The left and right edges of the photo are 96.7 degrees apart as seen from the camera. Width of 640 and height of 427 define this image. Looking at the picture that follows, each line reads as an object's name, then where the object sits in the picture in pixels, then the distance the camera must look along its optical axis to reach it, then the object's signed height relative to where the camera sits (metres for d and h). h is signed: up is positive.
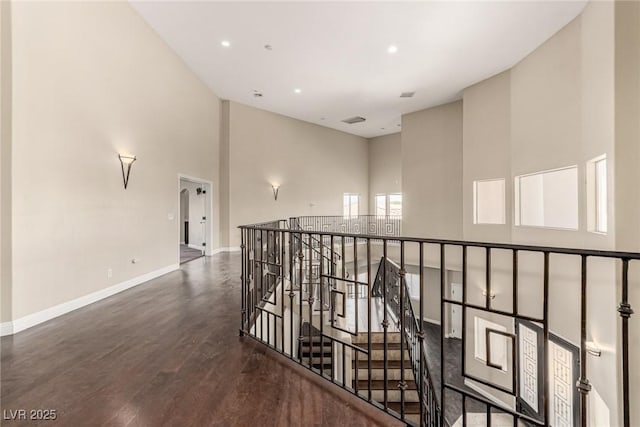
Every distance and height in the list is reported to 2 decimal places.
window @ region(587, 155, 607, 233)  3.96 +0.26
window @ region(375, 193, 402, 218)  12.59 +0.43
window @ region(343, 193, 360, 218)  12.39 +0.42
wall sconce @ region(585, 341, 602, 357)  3.68 -1.77
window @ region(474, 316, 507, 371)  6.10 -2.87
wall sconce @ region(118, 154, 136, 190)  4.48 +0.83
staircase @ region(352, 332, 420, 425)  4.95 -2.97
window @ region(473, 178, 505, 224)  6.63 +0.30
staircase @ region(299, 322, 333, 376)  6.05 -3.06
